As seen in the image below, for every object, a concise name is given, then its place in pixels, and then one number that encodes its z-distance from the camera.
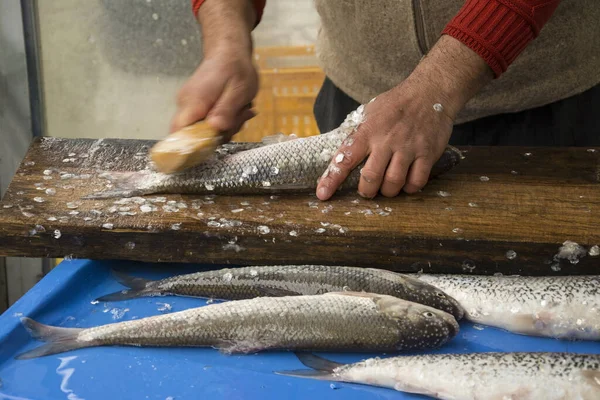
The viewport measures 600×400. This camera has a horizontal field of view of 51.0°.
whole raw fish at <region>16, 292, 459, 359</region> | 1.18
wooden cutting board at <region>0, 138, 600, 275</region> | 1.39
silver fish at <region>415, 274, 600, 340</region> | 1.23
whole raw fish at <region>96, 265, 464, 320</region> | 1.29
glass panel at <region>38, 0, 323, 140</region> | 3.28
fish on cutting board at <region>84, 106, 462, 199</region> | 1.61
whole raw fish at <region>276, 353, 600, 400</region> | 1.03
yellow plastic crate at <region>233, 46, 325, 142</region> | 3.48
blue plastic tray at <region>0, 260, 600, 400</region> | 1.09
